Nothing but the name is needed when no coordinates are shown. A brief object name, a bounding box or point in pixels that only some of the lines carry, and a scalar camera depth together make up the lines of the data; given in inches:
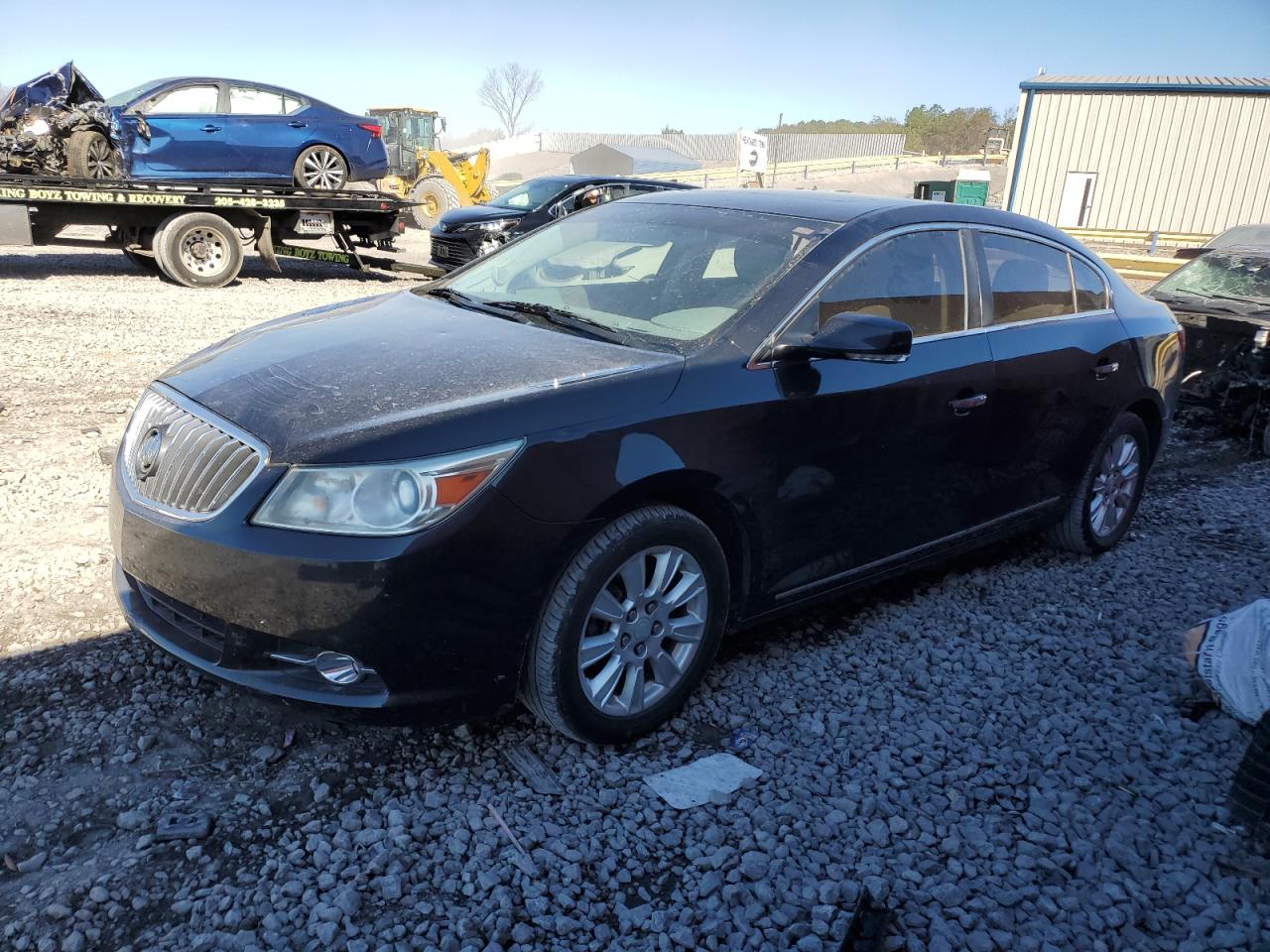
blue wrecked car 457.1
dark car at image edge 522.0
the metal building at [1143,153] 924.0
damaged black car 293.6
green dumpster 962.7
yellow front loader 857.5
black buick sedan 102.4
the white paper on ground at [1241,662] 135.0
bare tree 3380.9
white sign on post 1366.4
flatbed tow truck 431.5
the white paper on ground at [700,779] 115.5
